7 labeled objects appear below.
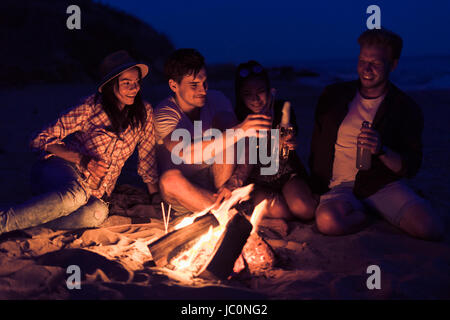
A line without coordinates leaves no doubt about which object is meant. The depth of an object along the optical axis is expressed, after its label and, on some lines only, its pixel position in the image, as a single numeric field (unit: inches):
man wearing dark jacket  134.2
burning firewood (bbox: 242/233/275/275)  119.2
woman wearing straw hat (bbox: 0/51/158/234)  138.3
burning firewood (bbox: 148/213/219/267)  114.1
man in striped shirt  144.1
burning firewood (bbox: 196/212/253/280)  109.9
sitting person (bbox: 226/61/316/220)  142.9
